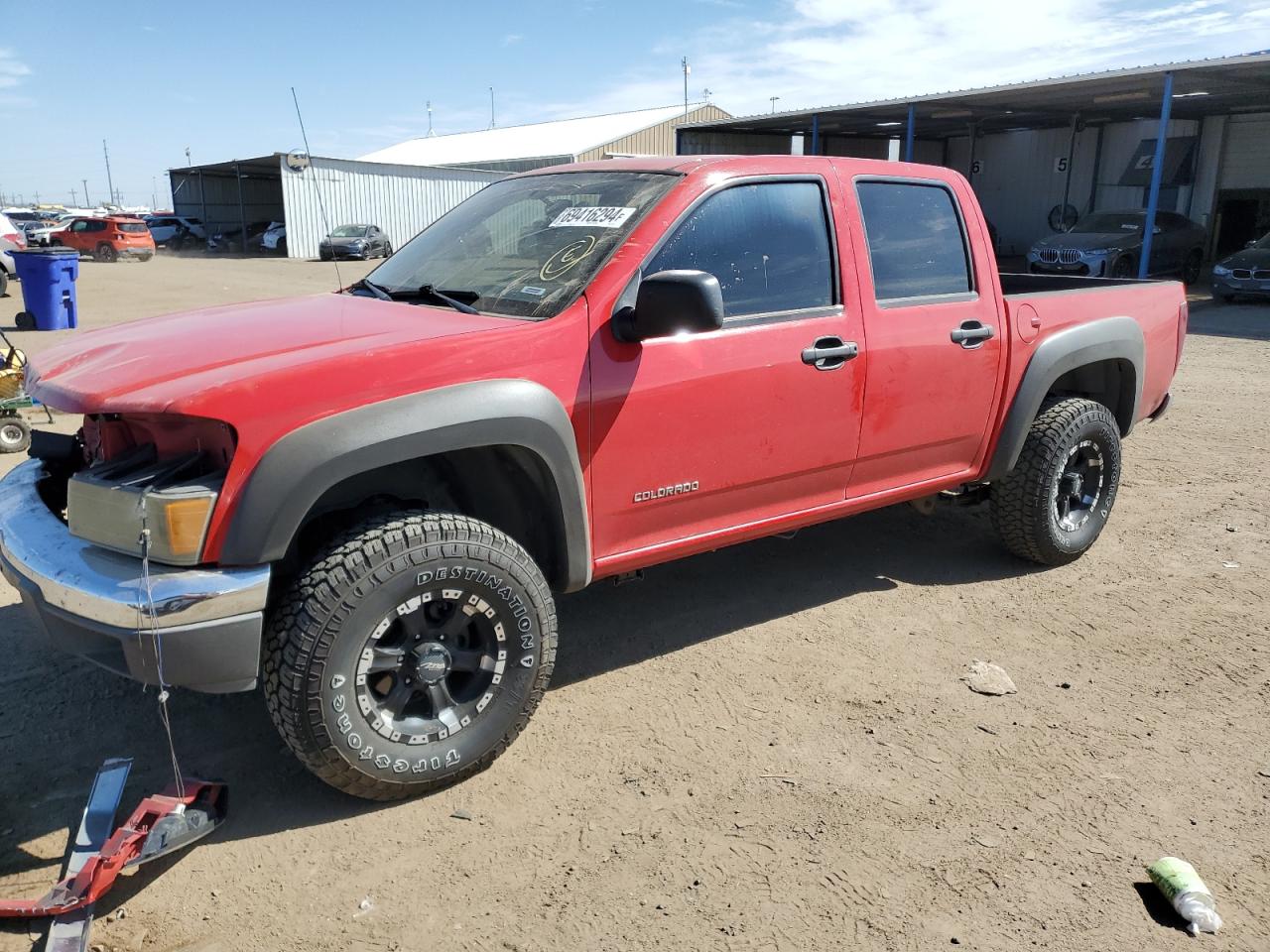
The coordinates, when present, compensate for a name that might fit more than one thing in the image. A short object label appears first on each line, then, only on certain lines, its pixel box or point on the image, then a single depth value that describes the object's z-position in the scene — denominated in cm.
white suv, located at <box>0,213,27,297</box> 1658
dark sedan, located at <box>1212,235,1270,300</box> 1731
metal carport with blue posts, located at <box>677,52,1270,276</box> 1848
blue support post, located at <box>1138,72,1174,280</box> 1798
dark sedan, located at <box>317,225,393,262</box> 3102
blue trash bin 1313
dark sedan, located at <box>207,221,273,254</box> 4168
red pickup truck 260
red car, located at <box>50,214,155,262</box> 3309
